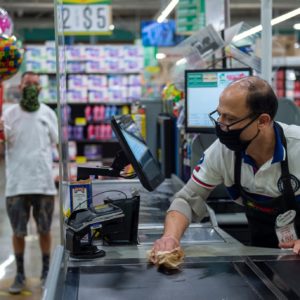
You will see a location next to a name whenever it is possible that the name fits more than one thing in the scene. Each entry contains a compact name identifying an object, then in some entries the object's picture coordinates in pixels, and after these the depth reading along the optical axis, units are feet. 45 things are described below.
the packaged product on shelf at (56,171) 22.90
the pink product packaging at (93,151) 31.82
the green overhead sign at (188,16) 23.51
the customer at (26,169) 15.26
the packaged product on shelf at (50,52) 32.71
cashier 6.61
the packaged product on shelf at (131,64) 32.14
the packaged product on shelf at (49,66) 32.48
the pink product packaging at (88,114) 31.35
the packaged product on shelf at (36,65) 32.36
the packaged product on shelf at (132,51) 32.09
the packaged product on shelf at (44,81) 32.17
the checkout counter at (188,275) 5.14
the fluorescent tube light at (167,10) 15.51
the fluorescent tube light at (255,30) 13.01
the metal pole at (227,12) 15.33
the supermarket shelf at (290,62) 42.75
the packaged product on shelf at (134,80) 32.09
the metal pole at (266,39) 10.32
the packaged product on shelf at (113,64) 32.12
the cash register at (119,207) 6.26
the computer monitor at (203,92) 11.10
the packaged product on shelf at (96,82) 31.83
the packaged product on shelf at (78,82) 31.71
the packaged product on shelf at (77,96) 31.22
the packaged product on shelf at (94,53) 32.22
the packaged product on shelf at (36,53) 32.60
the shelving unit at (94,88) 31.40
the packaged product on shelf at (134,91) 31.65
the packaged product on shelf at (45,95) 31.91
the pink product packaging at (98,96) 31.55
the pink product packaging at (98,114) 31.40
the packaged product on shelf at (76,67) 32.27
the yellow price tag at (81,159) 31.45
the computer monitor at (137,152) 6.79
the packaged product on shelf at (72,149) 31.24
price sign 31.24
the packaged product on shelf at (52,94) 32.06
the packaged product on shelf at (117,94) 31.60
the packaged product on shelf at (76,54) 32.24
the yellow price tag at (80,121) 31.24
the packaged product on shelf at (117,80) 31.99
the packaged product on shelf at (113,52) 32.13
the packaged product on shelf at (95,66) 32.19
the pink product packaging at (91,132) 31.22
